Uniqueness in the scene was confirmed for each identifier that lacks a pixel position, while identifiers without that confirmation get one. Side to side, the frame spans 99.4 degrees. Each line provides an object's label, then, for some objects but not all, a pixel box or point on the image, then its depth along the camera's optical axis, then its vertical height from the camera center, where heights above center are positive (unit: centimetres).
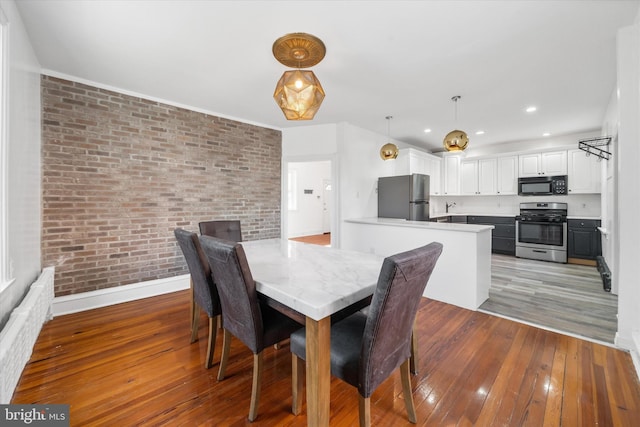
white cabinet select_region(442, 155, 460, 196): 637 +87
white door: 943 +24
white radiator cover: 139 -74
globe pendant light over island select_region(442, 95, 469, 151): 311 +82
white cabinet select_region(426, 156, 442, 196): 604 +89
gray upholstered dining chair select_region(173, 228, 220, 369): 189 -48
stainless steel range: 496 -38
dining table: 119 -40
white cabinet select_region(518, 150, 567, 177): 514 +94
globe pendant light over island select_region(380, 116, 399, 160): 417 +94
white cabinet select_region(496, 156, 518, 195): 567 +76
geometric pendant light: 181 +87
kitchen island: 294 -51
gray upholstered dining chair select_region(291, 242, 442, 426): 112 -59
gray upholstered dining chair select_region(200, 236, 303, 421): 141 -53
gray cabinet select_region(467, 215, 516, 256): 559 -48
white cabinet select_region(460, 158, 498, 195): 595 +80
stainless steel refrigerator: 461 +26
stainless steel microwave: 511 +50
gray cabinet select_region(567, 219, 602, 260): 465 -49
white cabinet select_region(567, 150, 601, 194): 479 +70
